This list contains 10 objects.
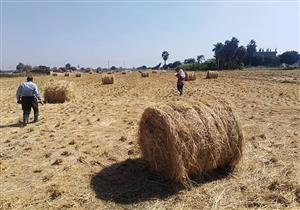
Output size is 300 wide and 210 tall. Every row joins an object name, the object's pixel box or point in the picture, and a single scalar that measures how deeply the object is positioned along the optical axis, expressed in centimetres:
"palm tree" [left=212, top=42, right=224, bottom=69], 6225
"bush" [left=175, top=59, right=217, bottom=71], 5330
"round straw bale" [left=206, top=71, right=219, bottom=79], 2353
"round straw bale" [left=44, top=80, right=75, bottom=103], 1184
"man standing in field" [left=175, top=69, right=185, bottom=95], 1255
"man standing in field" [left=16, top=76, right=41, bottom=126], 807
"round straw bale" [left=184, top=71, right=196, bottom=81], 2117
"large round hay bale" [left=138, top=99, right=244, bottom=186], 402
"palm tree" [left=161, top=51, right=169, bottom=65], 8909
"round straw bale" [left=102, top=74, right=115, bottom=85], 2104
